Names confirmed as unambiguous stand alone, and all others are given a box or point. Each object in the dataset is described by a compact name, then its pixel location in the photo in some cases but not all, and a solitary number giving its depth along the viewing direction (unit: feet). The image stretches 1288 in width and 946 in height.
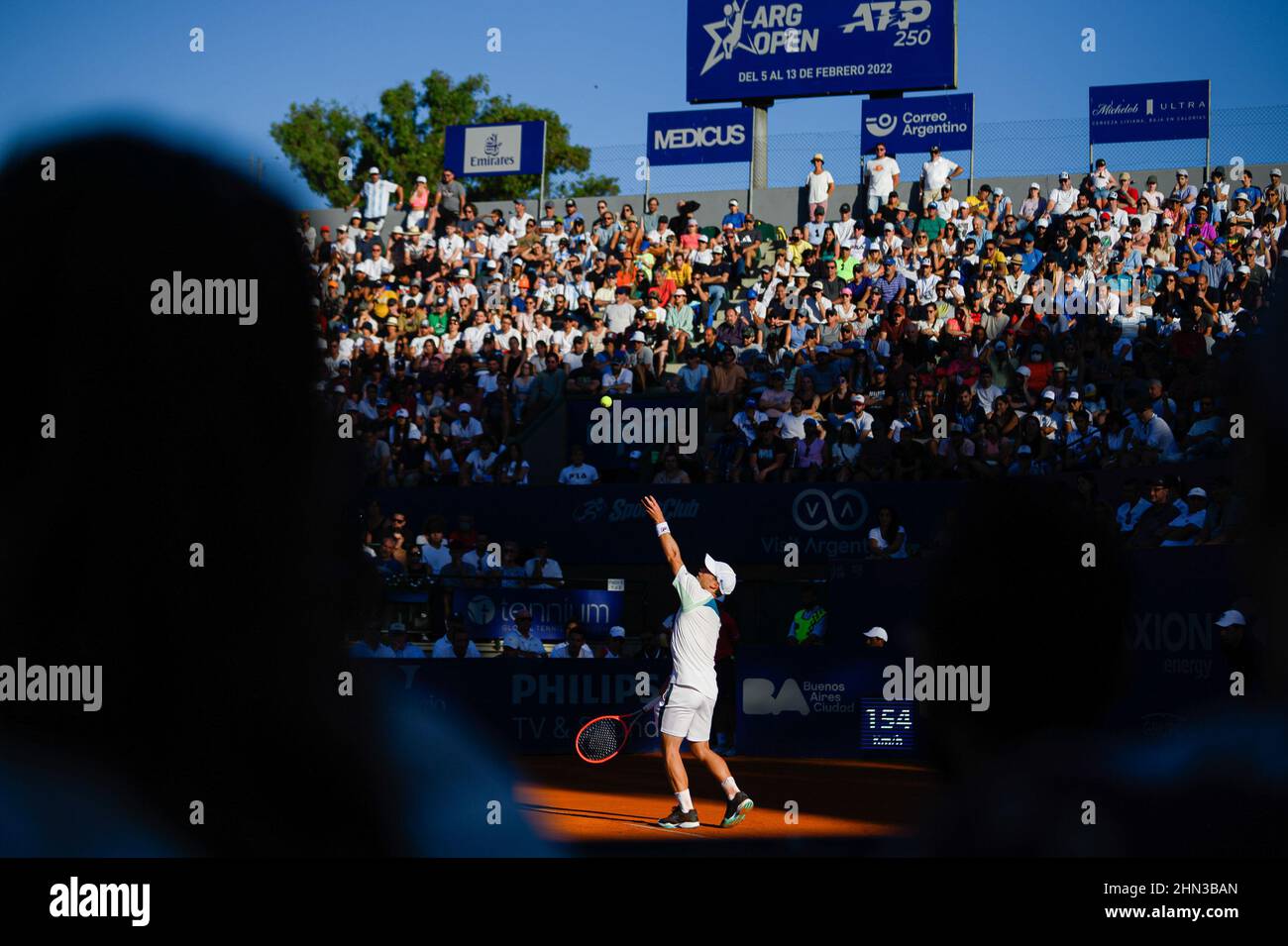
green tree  126.72
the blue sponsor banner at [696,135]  94.63
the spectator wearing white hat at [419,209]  90.79
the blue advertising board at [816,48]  93.20
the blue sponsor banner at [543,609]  57.57
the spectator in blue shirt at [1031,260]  71.82
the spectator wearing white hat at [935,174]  83.25
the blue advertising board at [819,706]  54.13
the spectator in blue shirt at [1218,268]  64.23
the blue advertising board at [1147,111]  83.10
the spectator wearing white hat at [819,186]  87.71
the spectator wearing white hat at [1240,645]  40.16
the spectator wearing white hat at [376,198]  92.43
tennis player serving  39.81
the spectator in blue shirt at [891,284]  71.46
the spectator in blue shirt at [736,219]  87.09
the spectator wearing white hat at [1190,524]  46.85
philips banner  53.88
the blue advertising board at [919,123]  87.10
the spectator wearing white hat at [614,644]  58.29
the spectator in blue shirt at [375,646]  45.74
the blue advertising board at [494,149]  91.81
